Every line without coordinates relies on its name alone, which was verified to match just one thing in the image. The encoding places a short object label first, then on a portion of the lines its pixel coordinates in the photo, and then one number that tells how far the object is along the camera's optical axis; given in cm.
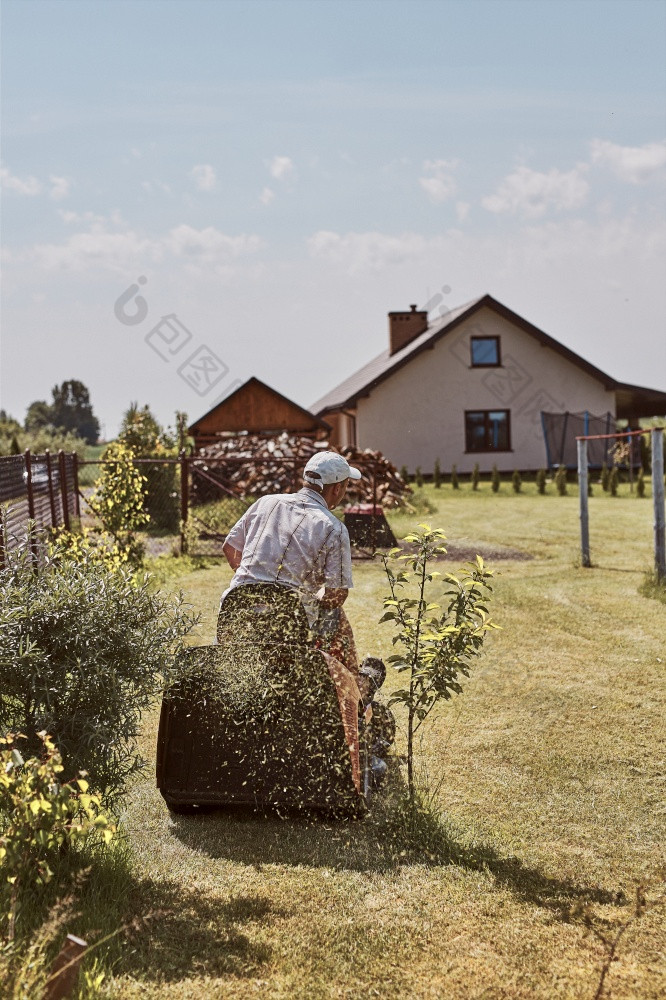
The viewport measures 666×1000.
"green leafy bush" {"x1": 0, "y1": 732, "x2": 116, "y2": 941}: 308
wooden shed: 2858
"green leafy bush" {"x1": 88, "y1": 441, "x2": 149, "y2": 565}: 1228
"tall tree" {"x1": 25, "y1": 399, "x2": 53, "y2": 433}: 11194
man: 461
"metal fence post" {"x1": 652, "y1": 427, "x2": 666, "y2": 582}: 1107
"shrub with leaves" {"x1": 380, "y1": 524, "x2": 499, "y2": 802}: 482
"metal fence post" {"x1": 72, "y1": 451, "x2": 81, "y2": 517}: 1415
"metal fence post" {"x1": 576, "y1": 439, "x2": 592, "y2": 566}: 1283
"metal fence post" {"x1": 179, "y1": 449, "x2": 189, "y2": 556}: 1462
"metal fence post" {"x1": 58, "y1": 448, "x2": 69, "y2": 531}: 1270
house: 3183
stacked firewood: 2006
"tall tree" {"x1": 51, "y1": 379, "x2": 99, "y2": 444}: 11569
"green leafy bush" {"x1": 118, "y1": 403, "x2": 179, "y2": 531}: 1858
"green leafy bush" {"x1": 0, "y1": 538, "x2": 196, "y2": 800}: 369
